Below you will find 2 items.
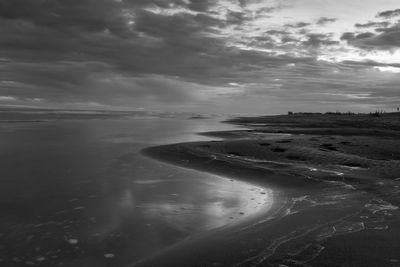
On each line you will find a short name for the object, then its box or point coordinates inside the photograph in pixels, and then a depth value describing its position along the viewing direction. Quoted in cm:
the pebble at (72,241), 534
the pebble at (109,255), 490
